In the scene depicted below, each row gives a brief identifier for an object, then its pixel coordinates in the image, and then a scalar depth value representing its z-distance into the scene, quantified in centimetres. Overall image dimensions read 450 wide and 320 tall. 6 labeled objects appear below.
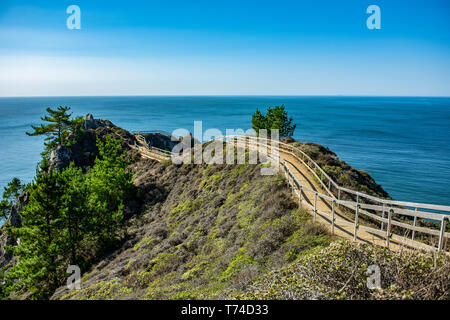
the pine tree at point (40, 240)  1923
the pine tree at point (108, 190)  2333
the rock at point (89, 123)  5922
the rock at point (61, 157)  4574
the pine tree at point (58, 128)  5256
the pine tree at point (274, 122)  5784
